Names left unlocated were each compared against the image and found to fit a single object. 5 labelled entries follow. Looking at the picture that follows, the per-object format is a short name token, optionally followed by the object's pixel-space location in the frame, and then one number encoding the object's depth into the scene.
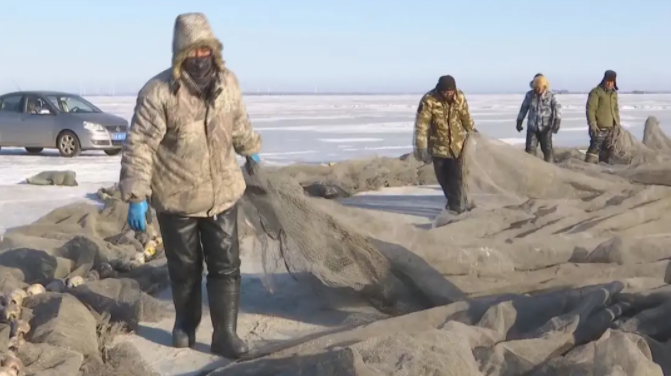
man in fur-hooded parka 4.33
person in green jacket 12.30
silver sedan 18.34
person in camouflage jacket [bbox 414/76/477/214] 8.04
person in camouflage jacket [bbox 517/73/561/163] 11.82
